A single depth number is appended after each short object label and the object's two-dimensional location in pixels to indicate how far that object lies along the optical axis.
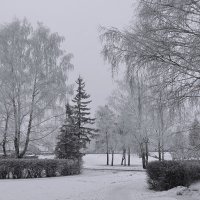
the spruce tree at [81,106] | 38.66
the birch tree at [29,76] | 23.17
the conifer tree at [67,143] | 31.53
